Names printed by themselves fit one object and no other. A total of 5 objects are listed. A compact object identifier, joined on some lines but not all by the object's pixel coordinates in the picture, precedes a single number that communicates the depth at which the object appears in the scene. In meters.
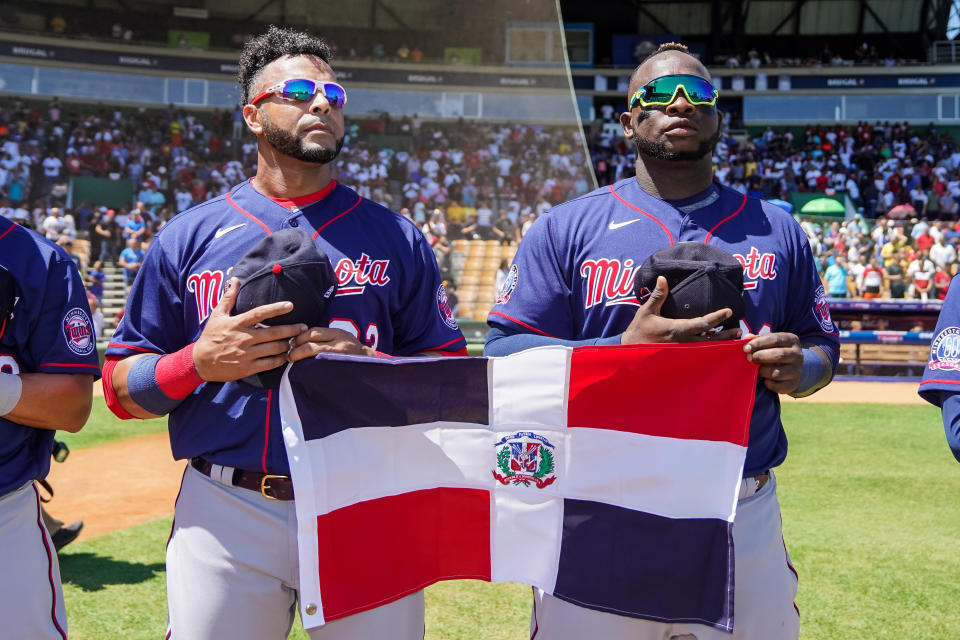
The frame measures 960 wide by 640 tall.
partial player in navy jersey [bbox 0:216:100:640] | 2.66
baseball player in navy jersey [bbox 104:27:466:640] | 2.61
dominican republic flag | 2.64
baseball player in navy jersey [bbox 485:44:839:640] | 2.68
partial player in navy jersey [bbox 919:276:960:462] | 2.89
